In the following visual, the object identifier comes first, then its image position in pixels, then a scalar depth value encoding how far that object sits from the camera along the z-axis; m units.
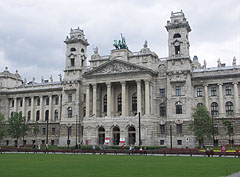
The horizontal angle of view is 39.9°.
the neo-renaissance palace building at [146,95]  79.94
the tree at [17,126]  89.94
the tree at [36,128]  93.89
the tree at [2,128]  90.46
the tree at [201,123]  70.56
